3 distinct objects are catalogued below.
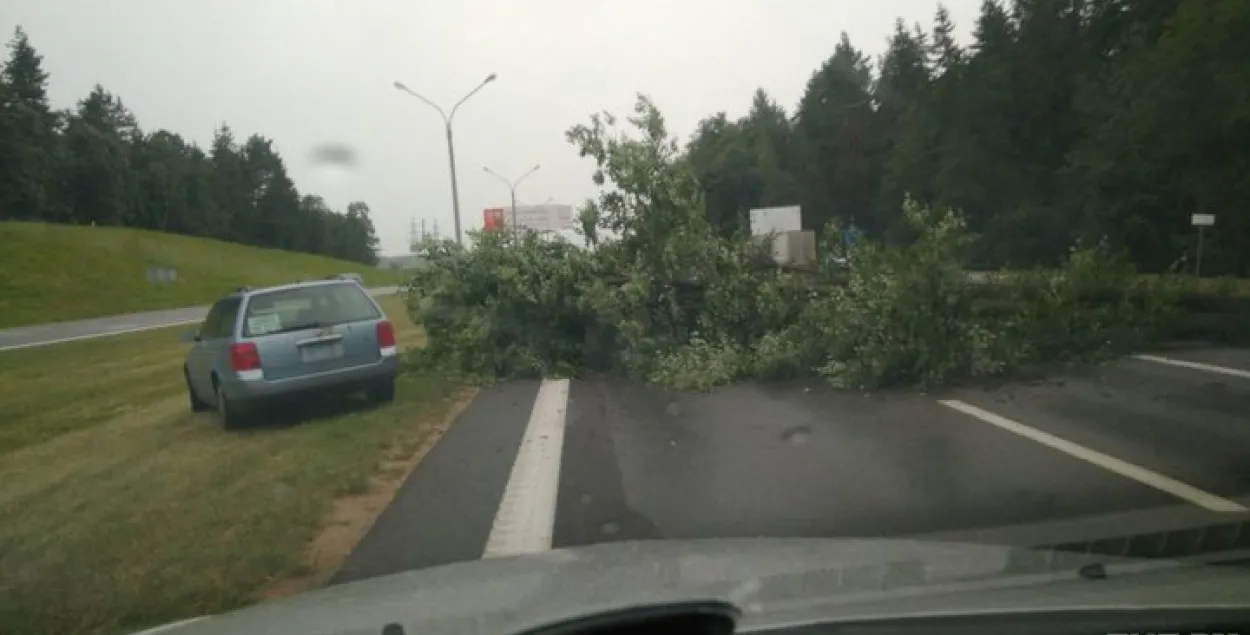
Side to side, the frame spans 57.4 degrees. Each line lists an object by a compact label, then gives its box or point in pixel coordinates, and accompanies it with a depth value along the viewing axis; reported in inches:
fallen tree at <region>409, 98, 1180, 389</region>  461.4
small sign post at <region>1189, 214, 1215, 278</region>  537.3
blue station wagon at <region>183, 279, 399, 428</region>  425.7
